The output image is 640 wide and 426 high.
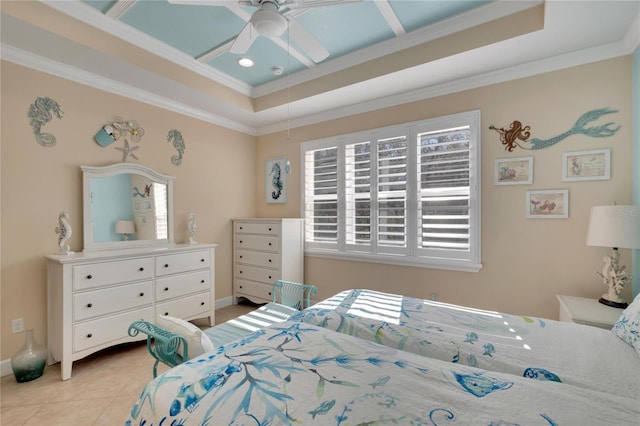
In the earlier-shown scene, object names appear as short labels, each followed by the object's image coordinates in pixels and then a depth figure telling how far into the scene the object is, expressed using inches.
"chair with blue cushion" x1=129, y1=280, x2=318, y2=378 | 59.1
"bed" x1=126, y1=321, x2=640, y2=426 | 34.3
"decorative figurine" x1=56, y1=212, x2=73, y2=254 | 101.0
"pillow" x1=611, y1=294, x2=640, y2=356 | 51.4
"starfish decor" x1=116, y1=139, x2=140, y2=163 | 122.0
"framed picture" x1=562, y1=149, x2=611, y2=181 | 91.0
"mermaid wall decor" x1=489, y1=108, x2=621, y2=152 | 91.4
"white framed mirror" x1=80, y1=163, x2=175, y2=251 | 111.0
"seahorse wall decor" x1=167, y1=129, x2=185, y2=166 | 138.5
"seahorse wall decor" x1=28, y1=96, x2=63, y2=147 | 98.0
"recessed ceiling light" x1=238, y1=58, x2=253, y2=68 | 117.3
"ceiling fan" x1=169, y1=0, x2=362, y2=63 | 63.2
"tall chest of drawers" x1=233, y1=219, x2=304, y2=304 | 146.0
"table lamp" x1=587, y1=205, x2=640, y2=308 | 74.8
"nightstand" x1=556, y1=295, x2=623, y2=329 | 73.0
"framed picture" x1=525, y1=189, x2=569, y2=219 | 97.0
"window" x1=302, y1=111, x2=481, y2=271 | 114.5
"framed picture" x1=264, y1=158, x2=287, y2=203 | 167.9
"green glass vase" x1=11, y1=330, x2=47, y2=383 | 88.0
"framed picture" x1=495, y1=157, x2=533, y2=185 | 102.6
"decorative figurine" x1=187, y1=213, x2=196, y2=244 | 140.9
